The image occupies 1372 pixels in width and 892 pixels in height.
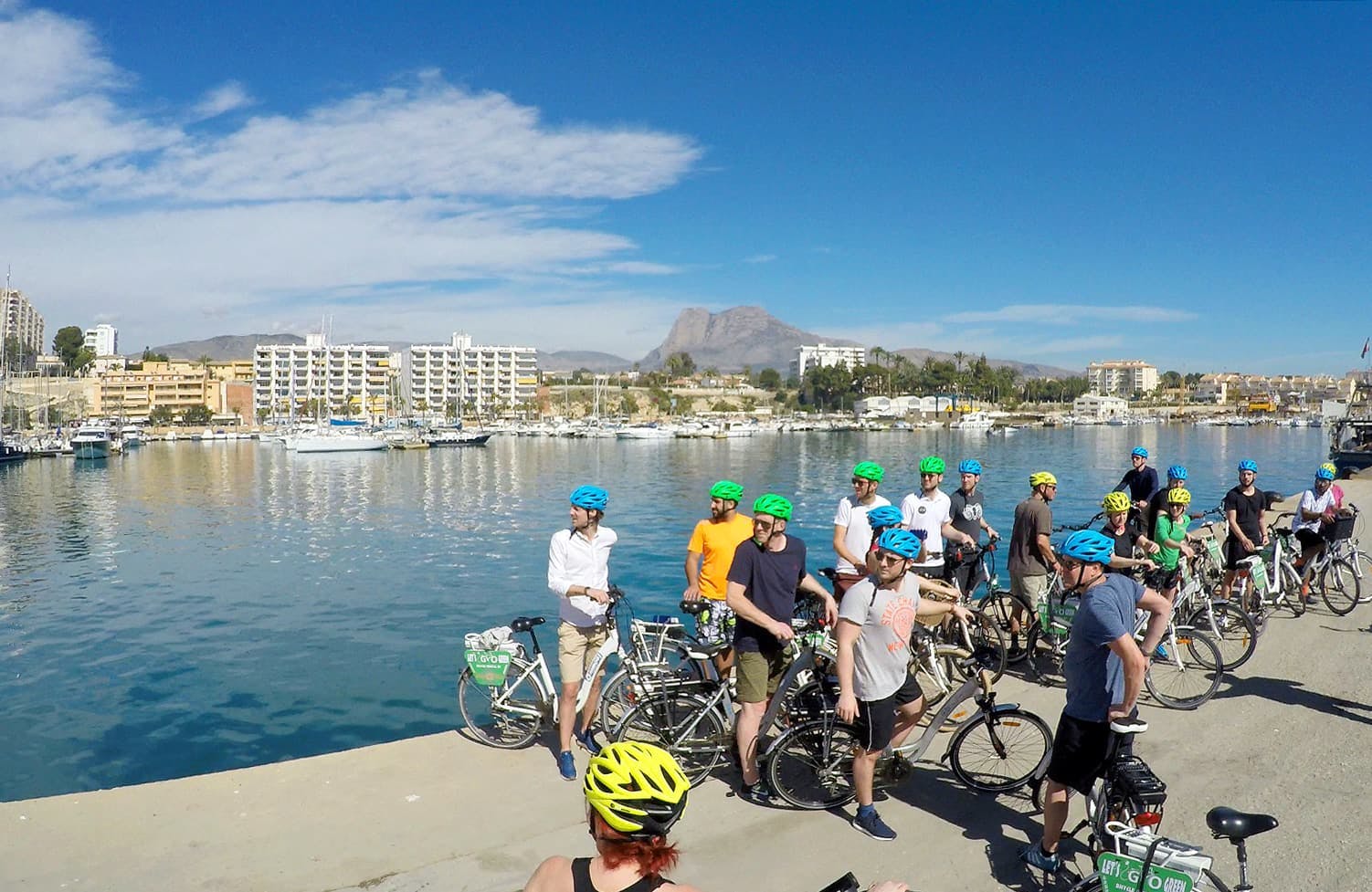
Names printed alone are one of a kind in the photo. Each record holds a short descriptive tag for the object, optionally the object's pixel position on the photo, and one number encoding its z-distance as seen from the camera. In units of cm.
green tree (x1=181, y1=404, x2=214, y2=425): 16450
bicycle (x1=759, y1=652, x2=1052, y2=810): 586
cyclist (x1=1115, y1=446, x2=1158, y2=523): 1124
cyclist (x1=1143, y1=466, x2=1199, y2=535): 977
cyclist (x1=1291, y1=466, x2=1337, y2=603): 1139
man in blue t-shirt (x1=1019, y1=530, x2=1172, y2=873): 452
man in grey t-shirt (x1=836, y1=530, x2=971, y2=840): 514
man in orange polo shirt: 747
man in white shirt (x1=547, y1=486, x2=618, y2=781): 652
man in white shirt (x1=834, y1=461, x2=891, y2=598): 790
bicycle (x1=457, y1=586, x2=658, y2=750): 710
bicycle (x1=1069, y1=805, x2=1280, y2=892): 359
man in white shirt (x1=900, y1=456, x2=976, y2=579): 906
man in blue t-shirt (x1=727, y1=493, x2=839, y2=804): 595
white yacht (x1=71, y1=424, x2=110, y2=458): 9456
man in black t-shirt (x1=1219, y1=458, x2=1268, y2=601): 1074
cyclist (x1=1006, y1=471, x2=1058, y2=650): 889
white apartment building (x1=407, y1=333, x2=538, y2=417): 19100
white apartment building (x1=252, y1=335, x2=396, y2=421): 19000
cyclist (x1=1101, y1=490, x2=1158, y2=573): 850
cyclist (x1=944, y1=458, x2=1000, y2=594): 954
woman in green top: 914
